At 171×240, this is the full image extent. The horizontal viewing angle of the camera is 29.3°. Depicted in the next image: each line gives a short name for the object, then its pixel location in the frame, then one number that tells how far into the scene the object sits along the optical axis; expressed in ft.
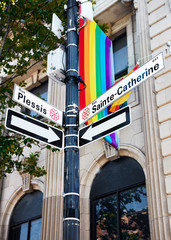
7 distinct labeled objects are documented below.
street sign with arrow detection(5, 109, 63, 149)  16.03
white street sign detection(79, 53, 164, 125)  16.55
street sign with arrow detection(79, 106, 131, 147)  16.08
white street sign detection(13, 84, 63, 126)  16.69
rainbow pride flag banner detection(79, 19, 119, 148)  28.14
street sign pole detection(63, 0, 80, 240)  14.25
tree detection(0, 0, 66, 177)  35.73
